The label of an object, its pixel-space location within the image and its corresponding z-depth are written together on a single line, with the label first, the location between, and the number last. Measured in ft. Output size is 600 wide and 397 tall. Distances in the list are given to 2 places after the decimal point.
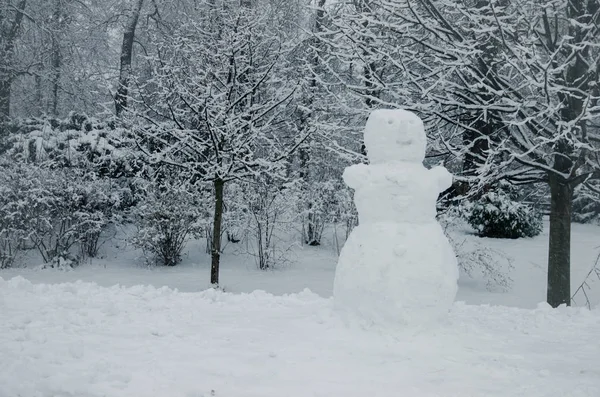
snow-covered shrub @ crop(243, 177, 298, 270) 38.75
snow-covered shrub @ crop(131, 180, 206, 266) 37.04
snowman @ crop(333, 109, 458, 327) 15.35
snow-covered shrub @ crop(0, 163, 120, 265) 36.52
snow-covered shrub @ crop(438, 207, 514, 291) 33.78
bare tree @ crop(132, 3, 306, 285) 29.07
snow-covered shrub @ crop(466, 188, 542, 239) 41.04
